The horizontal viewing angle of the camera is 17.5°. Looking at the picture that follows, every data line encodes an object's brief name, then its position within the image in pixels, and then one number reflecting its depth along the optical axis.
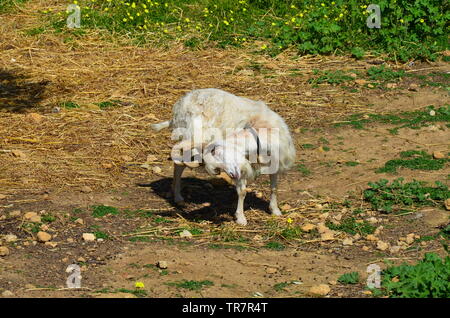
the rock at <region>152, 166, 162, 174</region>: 16.19
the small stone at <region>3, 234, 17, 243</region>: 12.66
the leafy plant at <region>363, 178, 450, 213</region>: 14.20
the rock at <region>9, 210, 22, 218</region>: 13.52
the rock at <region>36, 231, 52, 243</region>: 12.63
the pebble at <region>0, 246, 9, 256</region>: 12.16
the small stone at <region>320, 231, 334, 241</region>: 13.16
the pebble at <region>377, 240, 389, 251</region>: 12.76
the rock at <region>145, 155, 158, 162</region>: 16.65
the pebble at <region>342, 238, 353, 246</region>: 13.07
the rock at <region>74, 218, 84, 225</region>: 13.35
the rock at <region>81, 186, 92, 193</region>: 14.84
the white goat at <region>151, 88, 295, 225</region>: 13.38
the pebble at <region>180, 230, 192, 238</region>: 13.28
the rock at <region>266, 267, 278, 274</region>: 11.96
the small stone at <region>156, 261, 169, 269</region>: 11.86
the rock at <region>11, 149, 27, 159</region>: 16.25
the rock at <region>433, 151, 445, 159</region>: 16.13
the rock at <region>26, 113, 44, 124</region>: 18.24
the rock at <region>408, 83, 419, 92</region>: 19.86
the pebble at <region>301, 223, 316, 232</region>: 13.52
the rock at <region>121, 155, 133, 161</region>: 16.53
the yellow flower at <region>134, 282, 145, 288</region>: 11.11
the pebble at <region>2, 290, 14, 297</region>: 10.68
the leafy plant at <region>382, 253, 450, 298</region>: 10.28
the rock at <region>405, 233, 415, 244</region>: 12.89
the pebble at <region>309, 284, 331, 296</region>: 10.99
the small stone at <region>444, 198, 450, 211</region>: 13.80
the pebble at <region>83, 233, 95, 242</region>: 12.84
